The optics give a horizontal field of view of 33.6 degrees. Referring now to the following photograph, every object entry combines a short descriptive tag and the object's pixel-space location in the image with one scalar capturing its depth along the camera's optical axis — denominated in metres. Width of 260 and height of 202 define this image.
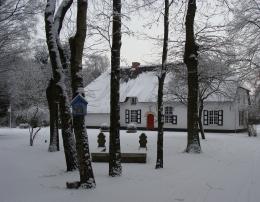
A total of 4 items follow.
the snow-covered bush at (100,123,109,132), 43.87
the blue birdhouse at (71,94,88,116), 10.79
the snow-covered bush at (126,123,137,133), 41.62
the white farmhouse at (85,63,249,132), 47.84
